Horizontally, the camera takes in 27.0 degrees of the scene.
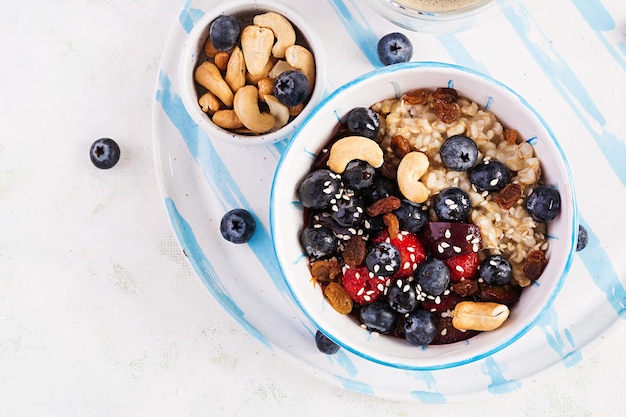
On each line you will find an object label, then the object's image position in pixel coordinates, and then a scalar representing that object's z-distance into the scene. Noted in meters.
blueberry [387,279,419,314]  0.60
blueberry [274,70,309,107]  0.62
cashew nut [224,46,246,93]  0.63
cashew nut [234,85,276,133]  0.63
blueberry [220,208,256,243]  0.64
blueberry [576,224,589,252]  0.63
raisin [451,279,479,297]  0.60
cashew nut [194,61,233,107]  0.63
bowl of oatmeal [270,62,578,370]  0.59
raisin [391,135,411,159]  0.60
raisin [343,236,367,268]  0.60
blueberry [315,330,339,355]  0.65
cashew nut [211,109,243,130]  0.63
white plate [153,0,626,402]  0.65
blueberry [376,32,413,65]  0.63
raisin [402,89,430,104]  0.61
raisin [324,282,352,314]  0.61
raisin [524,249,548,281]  0.59
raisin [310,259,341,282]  0.61
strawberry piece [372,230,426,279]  0.60
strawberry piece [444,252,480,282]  0.60
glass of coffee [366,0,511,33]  0.63
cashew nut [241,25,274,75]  0.63
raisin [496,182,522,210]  0.59
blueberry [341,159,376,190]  0.60
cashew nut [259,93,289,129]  0.63
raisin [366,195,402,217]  0.60
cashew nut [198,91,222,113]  0.63
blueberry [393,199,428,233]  0.60
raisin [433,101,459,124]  0.60
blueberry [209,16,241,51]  0.63
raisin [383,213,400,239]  0.60
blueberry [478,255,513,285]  0.59
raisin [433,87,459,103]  0.60
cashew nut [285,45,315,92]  0.63
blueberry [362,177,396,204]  0.60
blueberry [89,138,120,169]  0.67
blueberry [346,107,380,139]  0.60
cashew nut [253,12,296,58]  0.63
